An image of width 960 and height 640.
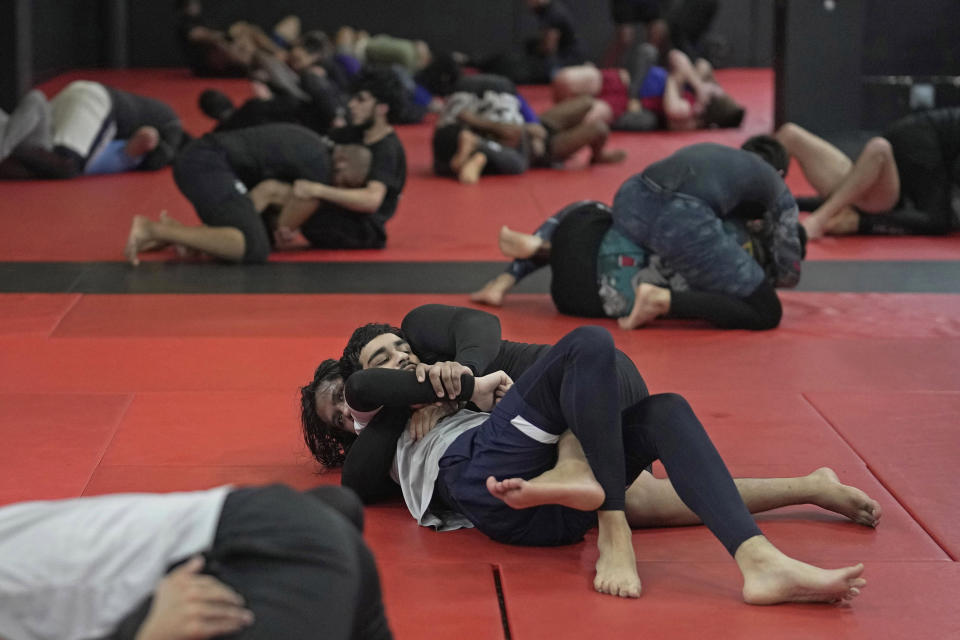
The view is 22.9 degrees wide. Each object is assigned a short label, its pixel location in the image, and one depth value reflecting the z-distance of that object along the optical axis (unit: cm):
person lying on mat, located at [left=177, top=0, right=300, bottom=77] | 2699
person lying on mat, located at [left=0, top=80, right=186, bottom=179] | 1578
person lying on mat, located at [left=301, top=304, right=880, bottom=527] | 615
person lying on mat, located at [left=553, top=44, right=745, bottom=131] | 2061
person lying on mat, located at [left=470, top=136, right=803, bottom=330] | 940
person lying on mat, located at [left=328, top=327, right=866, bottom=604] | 529
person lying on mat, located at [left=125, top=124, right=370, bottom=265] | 1199
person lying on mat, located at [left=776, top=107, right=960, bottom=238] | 1273
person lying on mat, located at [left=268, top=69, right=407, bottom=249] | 1226
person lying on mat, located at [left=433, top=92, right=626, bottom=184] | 1673
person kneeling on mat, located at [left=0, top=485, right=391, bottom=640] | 368
